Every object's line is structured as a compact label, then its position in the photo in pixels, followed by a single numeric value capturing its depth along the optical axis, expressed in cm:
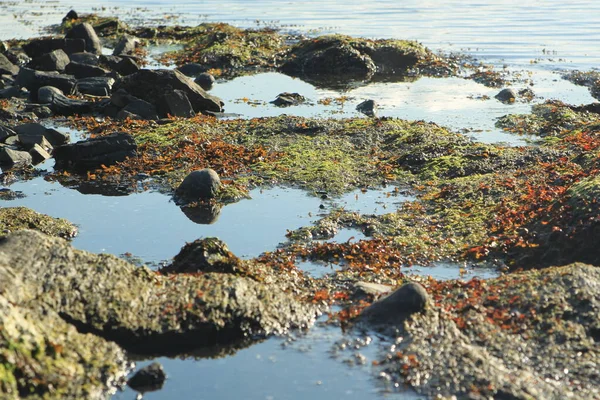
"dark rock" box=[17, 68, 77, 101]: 2633
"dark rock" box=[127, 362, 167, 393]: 884
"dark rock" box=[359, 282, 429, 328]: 1002
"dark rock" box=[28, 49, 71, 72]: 2959
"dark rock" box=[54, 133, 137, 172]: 1822
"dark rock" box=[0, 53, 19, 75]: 2874
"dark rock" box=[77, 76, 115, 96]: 2655
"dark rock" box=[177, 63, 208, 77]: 3136
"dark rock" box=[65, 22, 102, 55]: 3482
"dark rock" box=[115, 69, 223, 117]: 2362
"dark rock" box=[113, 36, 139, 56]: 3625
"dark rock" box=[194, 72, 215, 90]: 2886
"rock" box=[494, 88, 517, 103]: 2581
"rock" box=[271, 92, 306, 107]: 2514
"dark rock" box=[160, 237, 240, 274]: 1136
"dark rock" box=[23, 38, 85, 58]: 3397
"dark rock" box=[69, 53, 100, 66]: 3166
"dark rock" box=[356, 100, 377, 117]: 2395
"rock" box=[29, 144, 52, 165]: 1897
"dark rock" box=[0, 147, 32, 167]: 1834
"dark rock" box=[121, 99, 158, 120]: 2292
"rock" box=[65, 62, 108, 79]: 2838
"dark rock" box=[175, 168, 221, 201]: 1589
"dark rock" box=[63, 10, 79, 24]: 4681
